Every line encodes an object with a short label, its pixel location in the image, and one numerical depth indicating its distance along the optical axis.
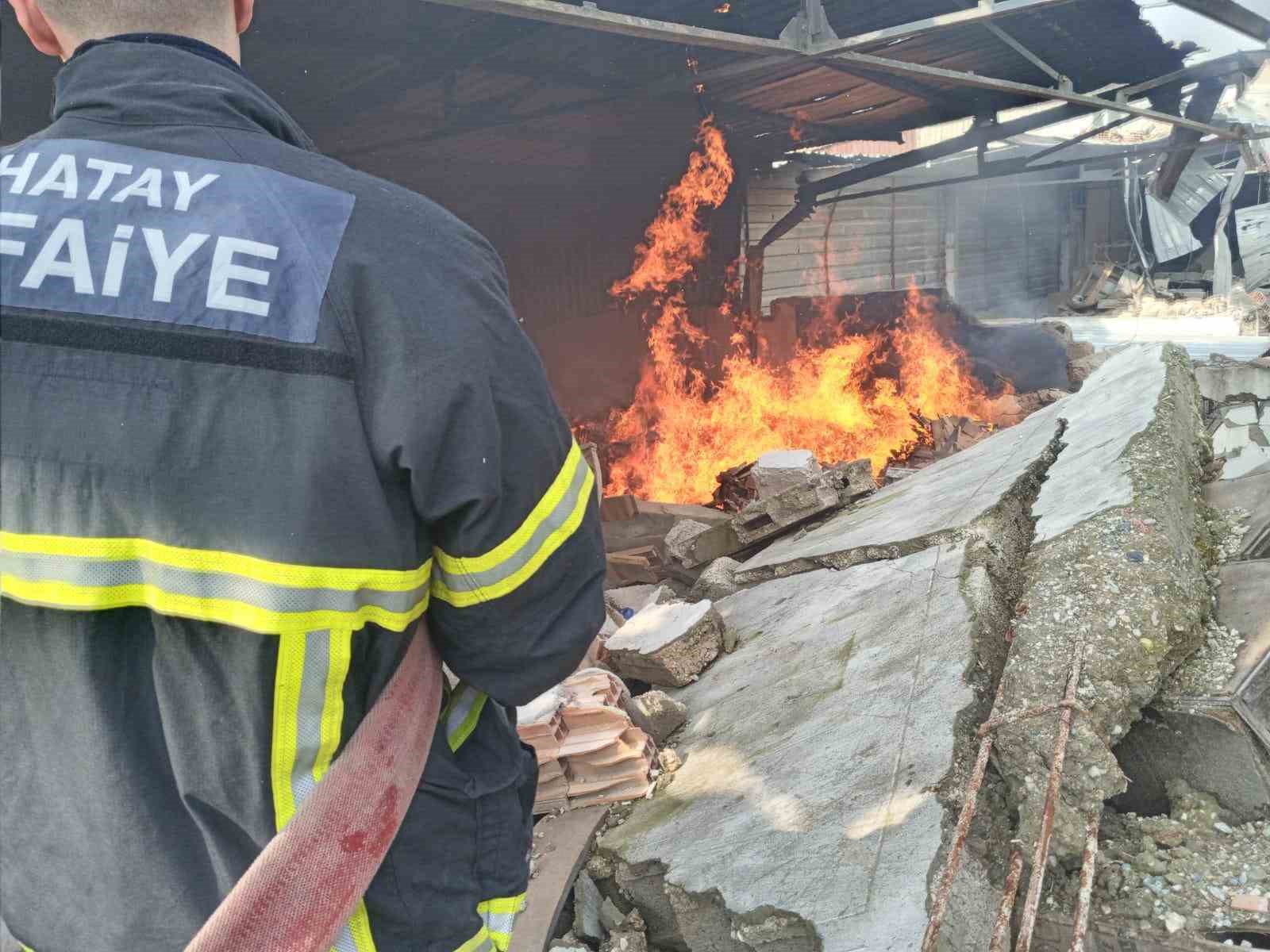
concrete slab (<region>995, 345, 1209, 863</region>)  2.27
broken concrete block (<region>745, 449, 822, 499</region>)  5.44
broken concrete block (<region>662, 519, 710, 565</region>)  5.62
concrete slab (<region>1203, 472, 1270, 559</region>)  3.25
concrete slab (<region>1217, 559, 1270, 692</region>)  2.56
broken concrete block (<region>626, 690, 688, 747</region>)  3.25
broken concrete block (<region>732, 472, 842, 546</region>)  5.14
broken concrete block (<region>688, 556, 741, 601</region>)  4.50
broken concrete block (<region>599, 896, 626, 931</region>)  2.60
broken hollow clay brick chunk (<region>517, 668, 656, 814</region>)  2.90
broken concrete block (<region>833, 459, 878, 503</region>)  5.34
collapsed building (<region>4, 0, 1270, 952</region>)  2.29
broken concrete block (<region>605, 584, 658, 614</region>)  5.20
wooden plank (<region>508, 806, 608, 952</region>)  2.43
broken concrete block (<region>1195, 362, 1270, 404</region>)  6.81
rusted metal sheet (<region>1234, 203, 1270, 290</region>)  18.55
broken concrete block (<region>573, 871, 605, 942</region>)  2.54
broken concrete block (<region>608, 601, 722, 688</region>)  3.66
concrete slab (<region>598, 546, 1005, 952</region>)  2.18
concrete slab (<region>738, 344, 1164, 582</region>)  3.43
